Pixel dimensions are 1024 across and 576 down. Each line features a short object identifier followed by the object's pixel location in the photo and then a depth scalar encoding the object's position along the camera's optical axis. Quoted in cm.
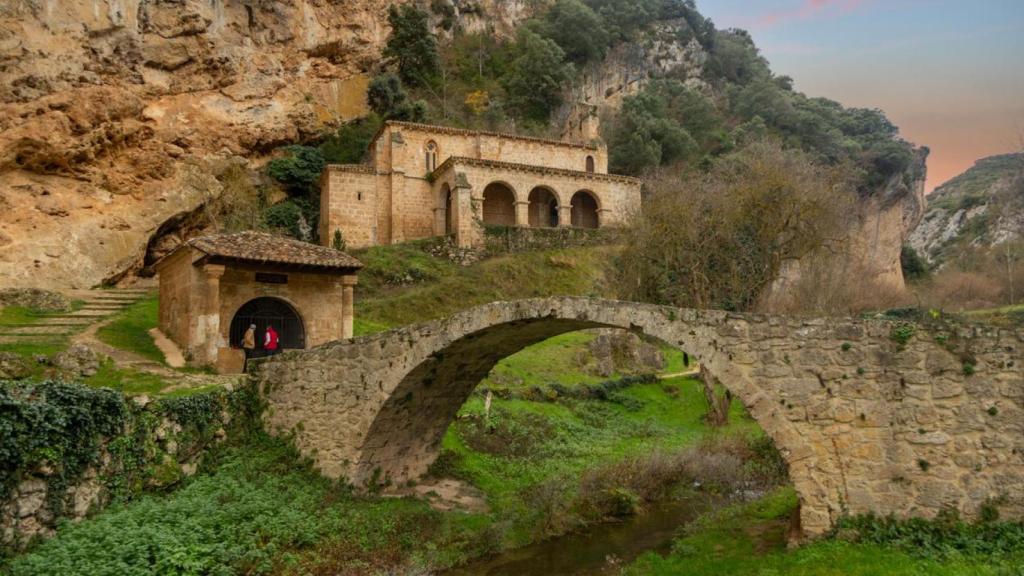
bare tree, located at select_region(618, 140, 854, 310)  2144
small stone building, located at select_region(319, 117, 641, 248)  3781
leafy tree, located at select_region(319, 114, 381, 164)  4244
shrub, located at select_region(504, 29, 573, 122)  5740
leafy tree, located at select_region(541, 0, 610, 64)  6369
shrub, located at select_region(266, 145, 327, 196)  3916
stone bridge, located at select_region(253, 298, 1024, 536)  803
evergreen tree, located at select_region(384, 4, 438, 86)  5006
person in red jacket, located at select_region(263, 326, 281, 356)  1720
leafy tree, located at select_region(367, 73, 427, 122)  4503
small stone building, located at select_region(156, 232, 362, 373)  1625
